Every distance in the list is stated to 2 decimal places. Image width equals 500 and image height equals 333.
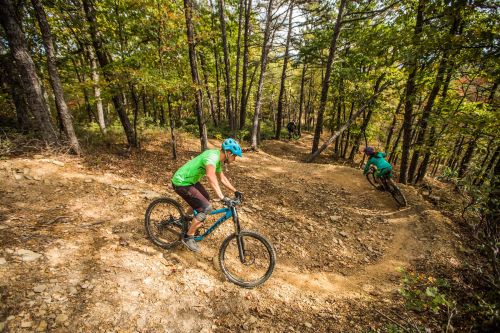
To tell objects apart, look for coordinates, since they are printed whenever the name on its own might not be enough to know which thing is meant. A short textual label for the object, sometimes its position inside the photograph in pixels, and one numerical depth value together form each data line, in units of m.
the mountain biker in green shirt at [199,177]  4.27
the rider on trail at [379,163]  8.89
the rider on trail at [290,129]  26.62
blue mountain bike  4.43
